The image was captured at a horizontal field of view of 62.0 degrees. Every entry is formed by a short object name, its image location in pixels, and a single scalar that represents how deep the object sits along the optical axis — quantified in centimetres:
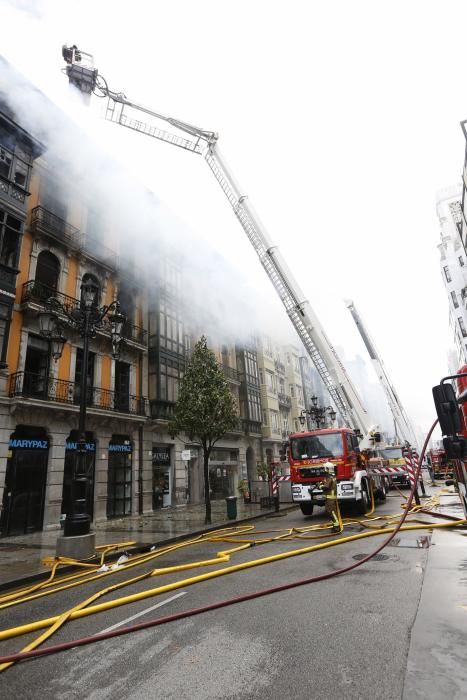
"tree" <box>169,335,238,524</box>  1372
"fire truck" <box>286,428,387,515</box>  1151
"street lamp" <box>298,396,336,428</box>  2016
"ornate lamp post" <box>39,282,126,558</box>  830
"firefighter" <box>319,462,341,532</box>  912
